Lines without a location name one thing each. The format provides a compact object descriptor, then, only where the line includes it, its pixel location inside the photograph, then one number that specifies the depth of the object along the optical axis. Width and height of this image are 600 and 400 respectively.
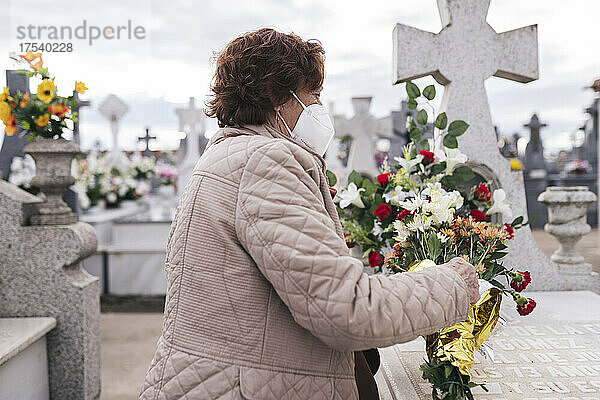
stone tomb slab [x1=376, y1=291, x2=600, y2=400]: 1.82
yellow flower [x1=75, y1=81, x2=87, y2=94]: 3.31
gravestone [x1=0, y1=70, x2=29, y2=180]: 3.85
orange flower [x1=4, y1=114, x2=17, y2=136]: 3.38
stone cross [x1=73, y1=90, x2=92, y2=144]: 6.39
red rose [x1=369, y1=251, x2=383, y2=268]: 2.27
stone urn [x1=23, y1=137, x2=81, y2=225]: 3.41
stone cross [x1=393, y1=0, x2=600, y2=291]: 3.04
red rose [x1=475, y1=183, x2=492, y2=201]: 2.47
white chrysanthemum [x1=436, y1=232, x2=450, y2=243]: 1.84
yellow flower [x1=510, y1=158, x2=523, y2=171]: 10.82
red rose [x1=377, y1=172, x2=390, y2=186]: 2.52
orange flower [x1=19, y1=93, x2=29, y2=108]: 3.39
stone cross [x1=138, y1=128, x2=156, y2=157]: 14.50
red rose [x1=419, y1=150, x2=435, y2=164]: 2.53
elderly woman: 1.25
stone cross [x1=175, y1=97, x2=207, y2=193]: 9.13
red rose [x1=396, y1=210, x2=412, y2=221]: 2.00
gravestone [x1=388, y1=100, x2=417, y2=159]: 9.45
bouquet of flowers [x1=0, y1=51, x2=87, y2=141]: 3.39
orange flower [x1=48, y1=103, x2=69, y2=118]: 3.42
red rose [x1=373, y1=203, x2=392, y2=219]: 2.23
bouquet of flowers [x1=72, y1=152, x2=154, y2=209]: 8.06
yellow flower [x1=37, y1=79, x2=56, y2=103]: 3.39
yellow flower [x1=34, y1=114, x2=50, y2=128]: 3.42
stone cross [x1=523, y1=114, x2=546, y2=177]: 13.48
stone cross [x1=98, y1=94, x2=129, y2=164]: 11.79
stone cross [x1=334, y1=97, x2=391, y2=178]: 8.90
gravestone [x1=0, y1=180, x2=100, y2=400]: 3.31
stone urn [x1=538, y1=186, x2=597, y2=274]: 3.24
